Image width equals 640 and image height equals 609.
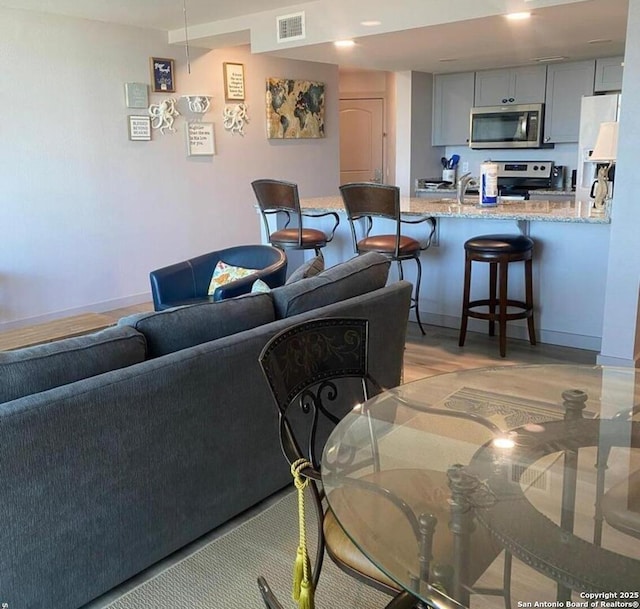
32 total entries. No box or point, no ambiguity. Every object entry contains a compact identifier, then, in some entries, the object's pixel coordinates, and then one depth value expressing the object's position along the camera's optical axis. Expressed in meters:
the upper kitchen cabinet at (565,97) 6.26
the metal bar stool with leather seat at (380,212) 4.06
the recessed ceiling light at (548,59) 6.02
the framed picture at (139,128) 5.57
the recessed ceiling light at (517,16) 4.04
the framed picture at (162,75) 5.64
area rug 1.91
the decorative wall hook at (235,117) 6.25
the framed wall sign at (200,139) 6.00
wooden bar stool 3.91
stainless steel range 6.84
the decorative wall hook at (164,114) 5.70
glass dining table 1.21
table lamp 3.81
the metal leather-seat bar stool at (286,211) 4.46
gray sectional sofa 1.65
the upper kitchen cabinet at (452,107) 7.06
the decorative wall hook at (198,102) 5.86
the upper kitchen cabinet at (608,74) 6.06
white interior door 8.72
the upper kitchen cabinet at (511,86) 6.55
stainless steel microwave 6.60
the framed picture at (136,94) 5.47
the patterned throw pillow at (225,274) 3.91
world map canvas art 6.62
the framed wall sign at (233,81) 6.21
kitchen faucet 4.71
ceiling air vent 4.90
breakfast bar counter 4.01
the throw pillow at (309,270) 2.96
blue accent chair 3.95
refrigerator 5.78
